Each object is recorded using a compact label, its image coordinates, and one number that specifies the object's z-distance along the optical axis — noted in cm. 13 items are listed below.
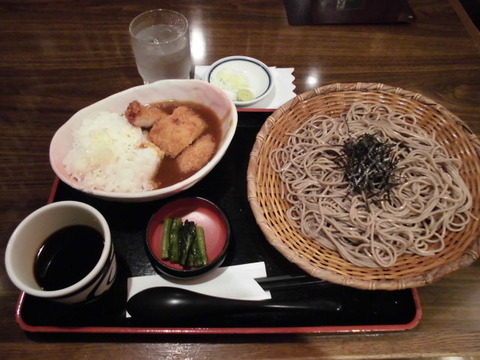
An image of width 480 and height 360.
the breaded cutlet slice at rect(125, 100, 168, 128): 44
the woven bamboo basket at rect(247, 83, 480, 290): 35
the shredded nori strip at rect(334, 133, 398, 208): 43
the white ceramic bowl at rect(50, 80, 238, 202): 38
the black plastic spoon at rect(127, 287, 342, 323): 34
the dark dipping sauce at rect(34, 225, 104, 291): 33
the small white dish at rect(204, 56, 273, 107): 53
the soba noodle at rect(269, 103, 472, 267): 40
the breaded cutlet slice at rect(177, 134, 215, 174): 42
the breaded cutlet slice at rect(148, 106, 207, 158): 43
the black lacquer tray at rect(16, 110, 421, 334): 35
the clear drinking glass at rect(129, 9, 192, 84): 49
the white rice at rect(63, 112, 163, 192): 40
